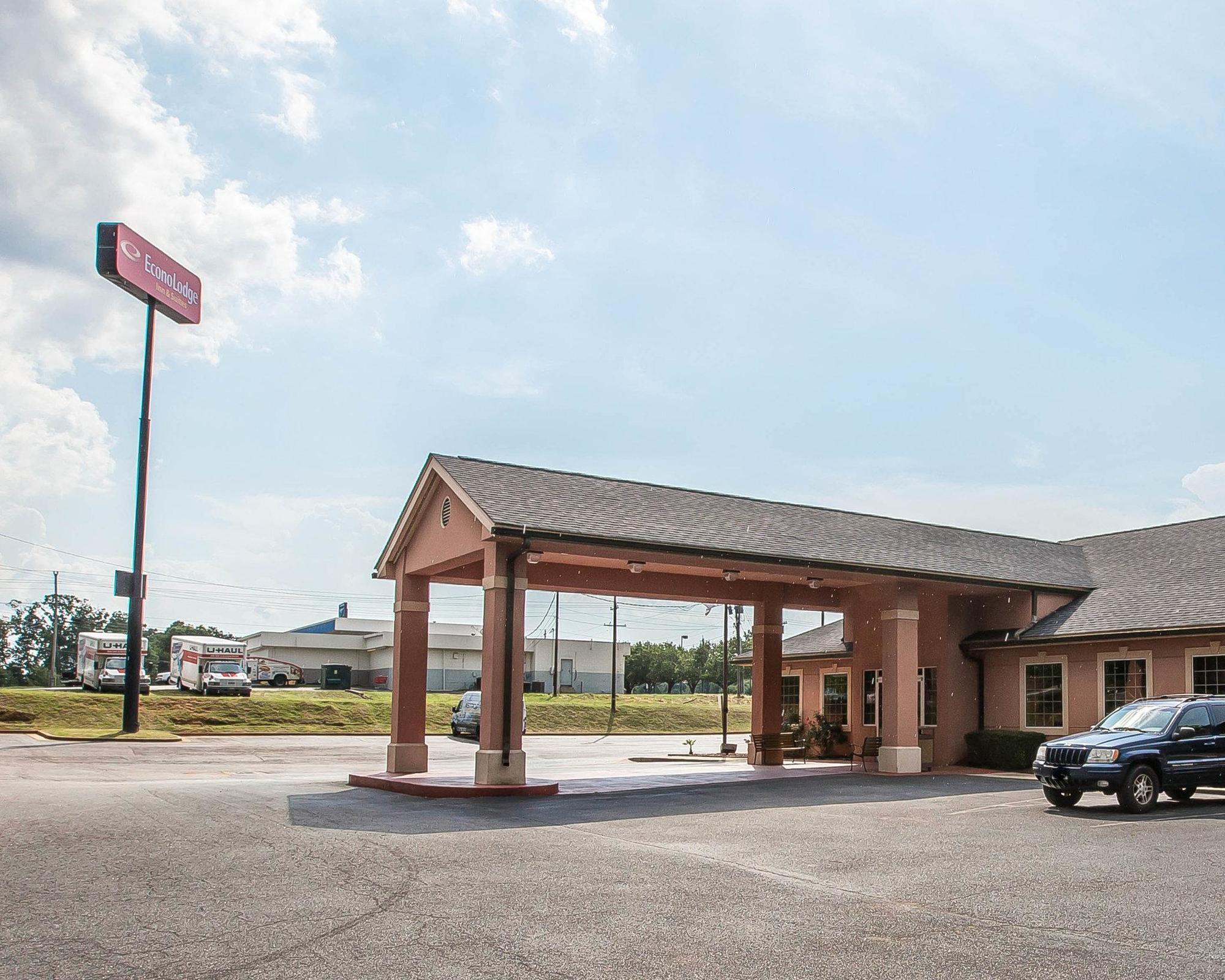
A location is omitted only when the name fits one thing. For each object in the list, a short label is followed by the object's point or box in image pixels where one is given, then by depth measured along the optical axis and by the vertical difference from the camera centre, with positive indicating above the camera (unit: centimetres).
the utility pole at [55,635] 7162 -94
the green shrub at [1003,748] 2494 -254
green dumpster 6738 -306
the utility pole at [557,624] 6919 +41
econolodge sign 3762 +1242
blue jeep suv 1584 -170
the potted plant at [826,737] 3100 -288
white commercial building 7469 -186
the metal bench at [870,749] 2530 -260
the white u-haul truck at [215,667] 4981 -197
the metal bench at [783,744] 2805 -288
